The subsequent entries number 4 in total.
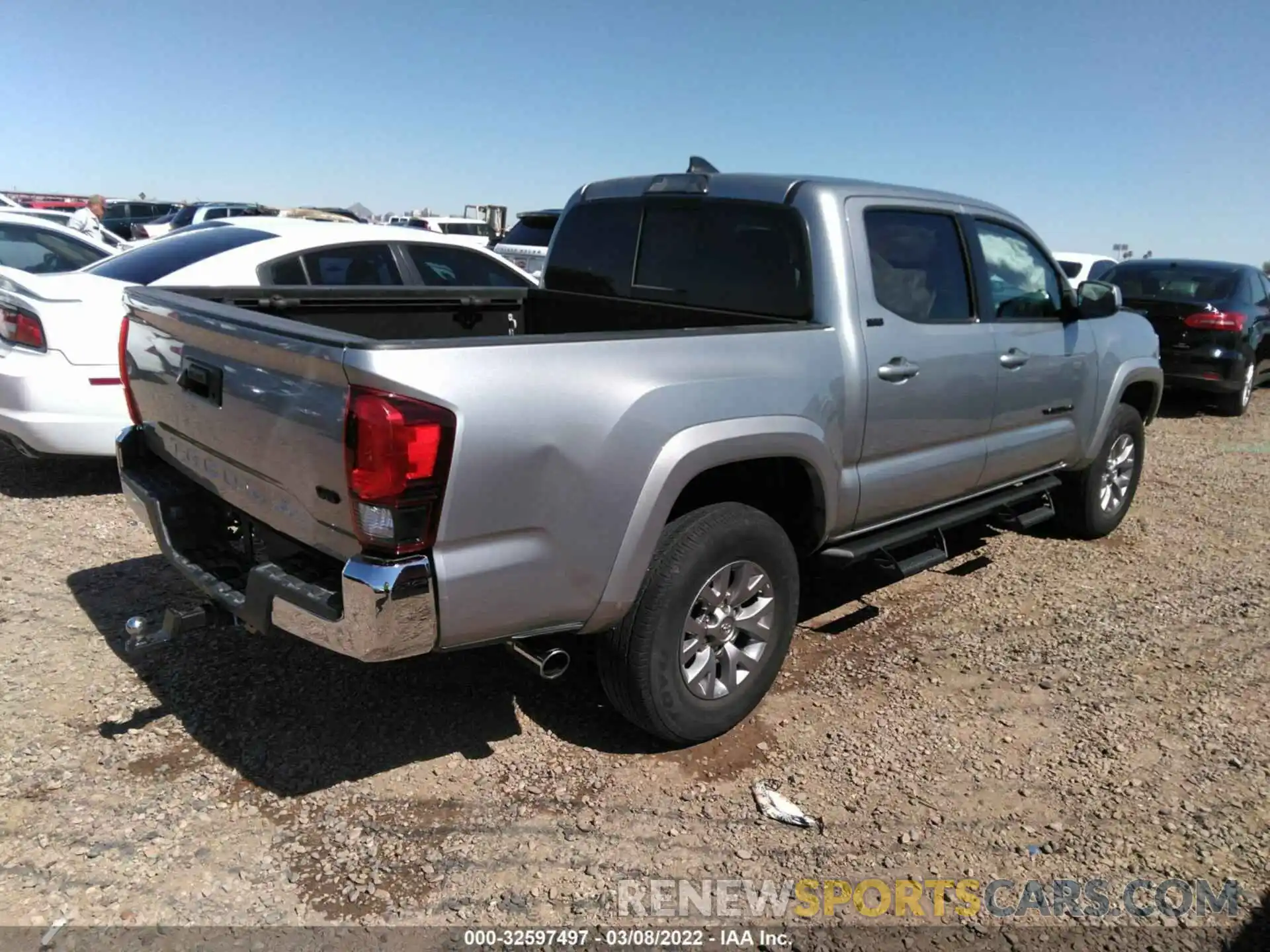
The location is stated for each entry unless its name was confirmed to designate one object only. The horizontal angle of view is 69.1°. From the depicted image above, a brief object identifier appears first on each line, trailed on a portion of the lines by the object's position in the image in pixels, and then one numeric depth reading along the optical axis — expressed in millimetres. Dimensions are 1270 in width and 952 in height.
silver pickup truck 2422
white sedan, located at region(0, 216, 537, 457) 5109
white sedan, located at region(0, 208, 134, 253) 11603
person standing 13844
